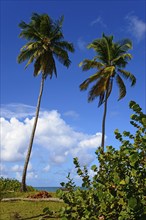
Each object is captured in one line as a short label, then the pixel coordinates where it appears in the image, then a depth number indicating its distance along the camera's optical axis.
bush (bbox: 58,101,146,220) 3.71
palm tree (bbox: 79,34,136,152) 34.84
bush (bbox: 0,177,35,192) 30.48
